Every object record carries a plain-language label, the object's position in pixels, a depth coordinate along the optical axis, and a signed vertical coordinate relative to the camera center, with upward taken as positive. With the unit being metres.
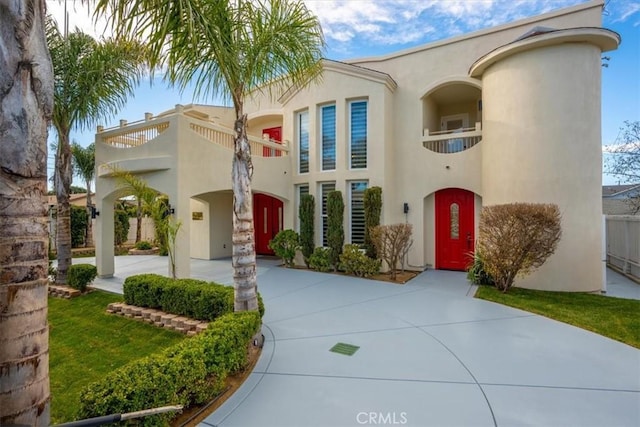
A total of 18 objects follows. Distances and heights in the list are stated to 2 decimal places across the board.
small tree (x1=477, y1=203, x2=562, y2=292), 7.88 -0.69
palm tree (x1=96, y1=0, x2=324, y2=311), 4.71 +2.62
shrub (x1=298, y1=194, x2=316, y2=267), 12.55 -0.62
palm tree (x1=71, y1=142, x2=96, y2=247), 20.88 +3.57
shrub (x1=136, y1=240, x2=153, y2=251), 17.48 -1.78
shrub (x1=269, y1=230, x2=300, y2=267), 12.53 -1.28
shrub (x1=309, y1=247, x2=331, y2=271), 11.67 -1.78
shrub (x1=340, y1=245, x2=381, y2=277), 10.71 -1.76
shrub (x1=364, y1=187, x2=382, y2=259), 11.34 +0.07
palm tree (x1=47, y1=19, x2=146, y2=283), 8.98 +3.87
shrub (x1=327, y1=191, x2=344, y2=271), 11.77 -0.52
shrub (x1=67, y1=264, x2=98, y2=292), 9.15 -1.79
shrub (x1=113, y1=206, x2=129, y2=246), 18.87 -0.71
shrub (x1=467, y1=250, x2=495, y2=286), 9.46 -1.96
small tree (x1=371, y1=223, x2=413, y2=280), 10.26 -0.94
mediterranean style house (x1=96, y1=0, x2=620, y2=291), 8.71 +2.20
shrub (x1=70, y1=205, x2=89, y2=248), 18.00 -0.52
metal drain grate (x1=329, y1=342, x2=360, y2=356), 5.08 -2.28
